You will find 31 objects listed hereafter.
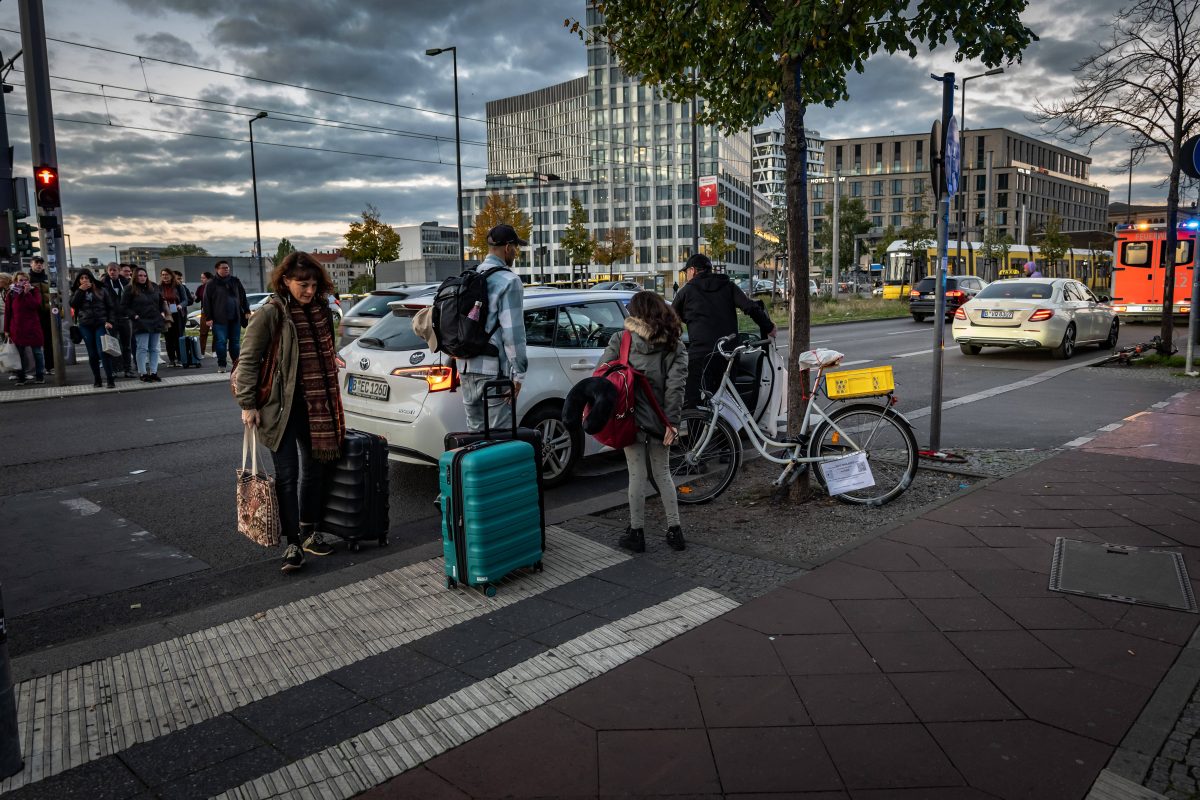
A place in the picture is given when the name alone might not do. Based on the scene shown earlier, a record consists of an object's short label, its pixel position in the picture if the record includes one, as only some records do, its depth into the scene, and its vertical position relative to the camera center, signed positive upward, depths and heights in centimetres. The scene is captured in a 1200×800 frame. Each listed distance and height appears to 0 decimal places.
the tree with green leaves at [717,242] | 5591 +375
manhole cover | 418 -153
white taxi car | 1564 -50
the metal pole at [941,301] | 681 -7
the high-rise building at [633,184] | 11600 +1669
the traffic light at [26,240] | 1591 +140
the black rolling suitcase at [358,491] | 495 -113
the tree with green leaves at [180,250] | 13888 +1017
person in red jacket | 1395 -13
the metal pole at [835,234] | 4319 +315
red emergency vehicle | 2284 +46
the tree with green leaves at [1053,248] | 5147 +277
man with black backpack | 508 -13
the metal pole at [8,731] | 268 -138
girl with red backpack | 491 -57
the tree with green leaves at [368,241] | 5281 +406
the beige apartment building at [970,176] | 12144 +1751
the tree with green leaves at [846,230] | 6469 +516
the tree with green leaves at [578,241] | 7500 +535
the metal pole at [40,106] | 1423 +355
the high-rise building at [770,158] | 16812 +2863
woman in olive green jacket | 460 -45
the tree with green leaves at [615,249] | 9256 +577
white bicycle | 582 -106
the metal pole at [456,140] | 3411 +672
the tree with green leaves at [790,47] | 555 +180
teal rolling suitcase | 420 -107
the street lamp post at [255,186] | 3955 +581
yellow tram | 4422 +155
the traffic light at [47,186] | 1417 +214
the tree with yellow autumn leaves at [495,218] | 7081 +743
